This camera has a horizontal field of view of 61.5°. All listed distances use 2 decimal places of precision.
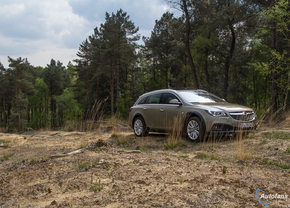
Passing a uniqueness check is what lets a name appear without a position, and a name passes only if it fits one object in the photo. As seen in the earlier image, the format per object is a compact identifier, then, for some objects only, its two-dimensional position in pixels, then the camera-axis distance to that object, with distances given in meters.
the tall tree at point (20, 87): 43.38
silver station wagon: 7.24
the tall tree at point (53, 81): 59.44
